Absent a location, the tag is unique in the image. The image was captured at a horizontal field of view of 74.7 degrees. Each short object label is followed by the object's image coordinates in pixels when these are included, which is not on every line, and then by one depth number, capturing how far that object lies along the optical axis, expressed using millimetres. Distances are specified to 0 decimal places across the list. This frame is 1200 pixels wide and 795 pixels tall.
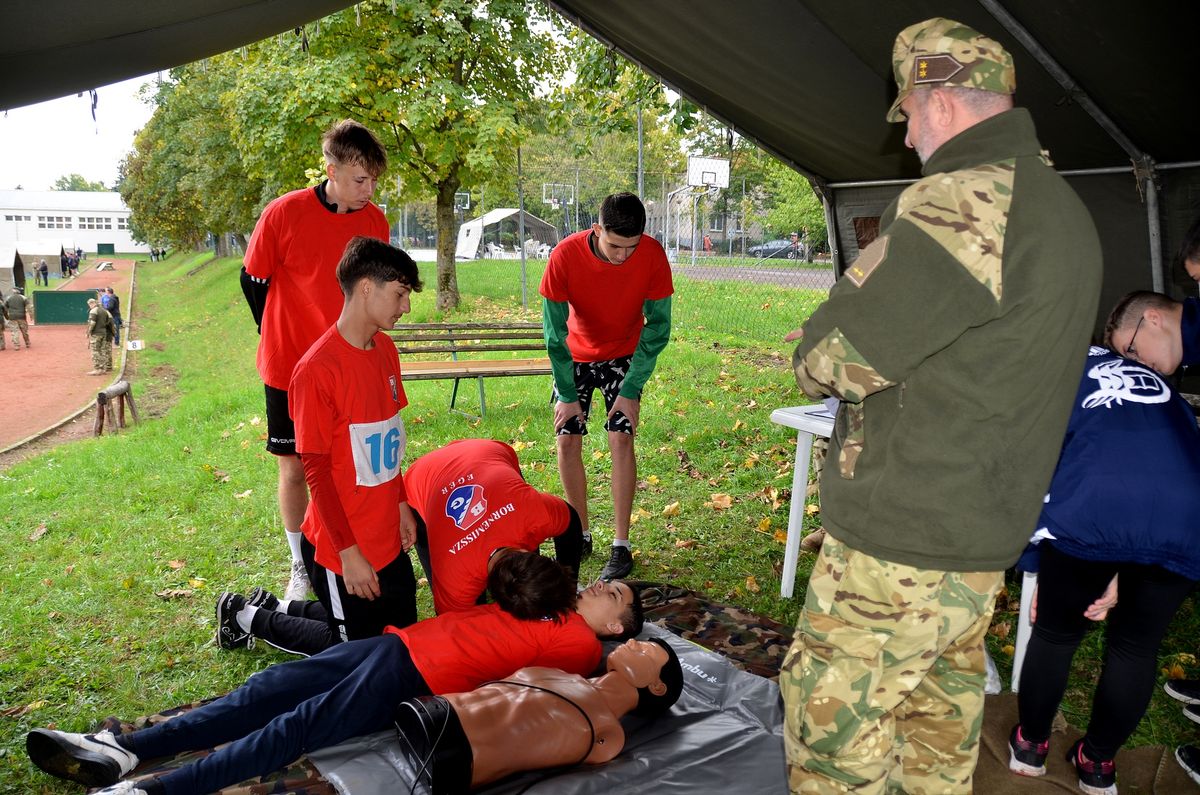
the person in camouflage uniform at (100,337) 17188
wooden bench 7605
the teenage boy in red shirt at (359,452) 2924
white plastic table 3637
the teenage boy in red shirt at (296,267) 3637
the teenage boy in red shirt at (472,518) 3070
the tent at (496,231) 36625
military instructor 1691
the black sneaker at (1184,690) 3264
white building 94875
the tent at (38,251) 53125
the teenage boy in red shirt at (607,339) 4383
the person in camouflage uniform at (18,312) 24172
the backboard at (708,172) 14375
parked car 14708
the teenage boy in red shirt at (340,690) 2510
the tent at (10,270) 35094
